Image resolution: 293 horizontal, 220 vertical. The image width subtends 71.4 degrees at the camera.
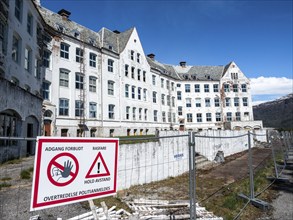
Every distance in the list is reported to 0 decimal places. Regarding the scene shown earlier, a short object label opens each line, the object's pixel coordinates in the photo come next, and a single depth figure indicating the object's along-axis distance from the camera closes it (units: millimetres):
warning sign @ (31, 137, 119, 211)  3086
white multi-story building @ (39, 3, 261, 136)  25703
